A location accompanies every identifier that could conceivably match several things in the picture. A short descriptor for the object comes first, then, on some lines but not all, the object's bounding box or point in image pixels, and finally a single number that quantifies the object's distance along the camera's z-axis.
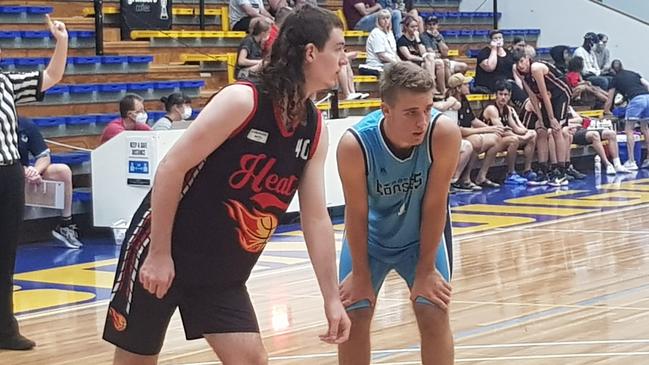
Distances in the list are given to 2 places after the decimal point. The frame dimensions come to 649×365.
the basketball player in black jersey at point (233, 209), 3.44
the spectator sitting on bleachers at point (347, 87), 14.74
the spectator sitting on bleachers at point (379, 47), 16.31
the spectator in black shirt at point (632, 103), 17.78
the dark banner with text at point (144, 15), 15.01
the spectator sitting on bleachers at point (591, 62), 19.83
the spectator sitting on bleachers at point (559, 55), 20.25
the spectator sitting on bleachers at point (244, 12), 15.57
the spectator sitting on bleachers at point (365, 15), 17.78
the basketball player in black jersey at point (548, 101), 15.91
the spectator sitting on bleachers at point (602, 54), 20.78
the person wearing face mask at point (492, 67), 17.38
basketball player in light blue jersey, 4.17
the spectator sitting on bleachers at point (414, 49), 15.81
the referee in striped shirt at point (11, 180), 6.24
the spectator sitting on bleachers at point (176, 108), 12.03
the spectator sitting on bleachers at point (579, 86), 19.09
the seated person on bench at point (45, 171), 9.98
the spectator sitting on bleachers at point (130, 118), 11.06
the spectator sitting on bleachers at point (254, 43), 13.79
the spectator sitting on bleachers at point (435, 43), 16.91
